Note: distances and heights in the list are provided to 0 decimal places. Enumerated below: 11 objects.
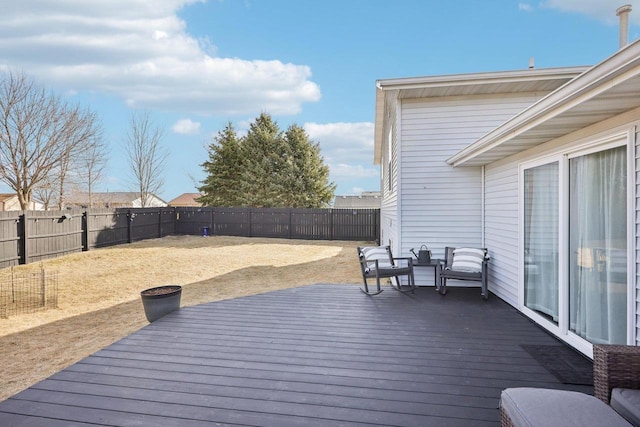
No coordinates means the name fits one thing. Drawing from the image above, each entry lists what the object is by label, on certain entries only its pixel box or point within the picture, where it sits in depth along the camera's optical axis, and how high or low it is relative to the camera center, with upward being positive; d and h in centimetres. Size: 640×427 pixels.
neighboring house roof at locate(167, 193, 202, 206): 4631 +210
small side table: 550 -78
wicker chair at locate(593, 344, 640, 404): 180 -80
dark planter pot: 408 -103
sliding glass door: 266 -26
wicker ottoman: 148 -87
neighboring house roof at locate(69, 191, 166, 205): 1827 +101
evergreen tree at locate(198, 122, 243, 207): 2252 +292
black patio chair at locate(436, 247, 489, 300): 495 -79
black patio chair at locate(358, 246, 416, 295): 522 -80
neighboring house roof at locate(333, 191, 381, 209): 3422 +151
